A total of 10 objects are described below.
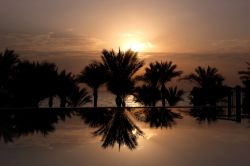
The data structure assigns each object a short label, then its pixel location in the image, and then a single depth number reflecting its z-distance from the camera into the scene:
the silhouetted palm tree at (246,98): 13.36
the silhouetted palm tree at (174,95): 19.99
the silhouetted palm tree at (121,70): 17.36
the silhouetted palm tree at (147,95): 18.30
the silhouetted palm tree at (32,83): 15.38
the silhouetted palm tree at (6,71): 14.76
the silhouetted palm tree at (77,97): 17.70
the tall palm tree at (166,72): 19.81
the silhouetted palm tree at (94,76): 17.59
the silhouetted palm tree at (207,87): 17.45
